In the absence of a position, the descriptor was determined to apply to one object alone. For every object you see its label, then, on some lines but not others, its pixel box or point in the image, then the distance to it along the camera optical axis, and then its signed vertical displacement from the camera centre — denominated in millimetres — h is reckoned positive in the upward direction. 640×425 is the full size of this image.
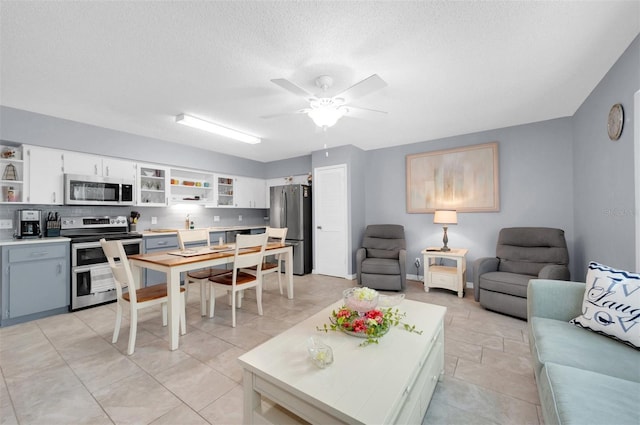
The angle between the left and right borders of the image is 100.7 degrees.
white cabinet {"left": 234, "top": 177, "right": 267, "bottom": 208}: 5695 +474
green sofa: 998 -737
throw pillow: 1423 -542
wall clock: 2110 +737
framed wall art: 3967 +512
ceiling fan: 2113 +985
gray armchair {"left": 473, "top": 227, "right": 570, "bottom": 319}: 2852 -658
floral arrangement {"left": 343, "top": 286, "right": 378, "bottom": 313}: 1593 -532
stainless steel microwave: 3436 +344
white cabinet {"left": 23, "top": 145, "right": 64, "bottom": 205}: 3199 +501
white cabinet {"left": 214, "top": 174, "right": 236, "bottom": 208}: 5320 +482
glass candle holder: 1219 -660
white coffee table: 1016 -717
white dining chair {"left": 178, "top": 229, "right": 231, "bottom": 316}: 3001 -698
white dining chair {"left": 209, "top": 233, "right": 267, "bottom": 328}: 2779 -609
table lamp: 3877 -75
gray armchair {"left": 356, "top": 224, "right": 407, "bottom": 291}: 3900 -733
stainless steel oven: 3266 -556
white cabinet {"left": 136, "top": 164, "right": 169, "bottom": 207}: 4195 +484
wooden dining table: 2291 -472
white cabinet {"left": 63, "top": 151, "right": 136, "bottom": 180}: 3504 +699
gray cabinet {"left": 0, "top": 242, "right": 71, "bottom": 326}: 2824 -737
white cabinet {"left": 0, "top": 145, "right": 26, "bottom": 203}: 3131 +500
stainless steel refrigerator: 5094 -111
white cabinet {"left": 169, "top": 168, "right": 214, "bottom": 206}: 4770 +517
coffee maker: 3150 -96
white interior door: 4805 -134
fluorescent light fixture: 3301 +1178
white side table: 3699 -874
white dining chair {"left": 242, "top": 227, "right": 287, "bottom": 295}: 3437 -702
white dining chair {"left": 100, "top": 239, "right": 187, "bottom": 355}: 2229 -730
